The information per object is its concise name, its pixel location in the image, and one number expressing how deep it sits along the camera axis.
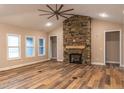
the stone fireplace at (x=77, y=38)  5.90
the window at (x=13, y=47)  4.85
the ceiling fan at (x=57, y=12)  3.69
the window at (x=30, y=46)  5.79
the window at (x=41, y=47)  6.65
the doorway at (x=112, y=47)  5.90
